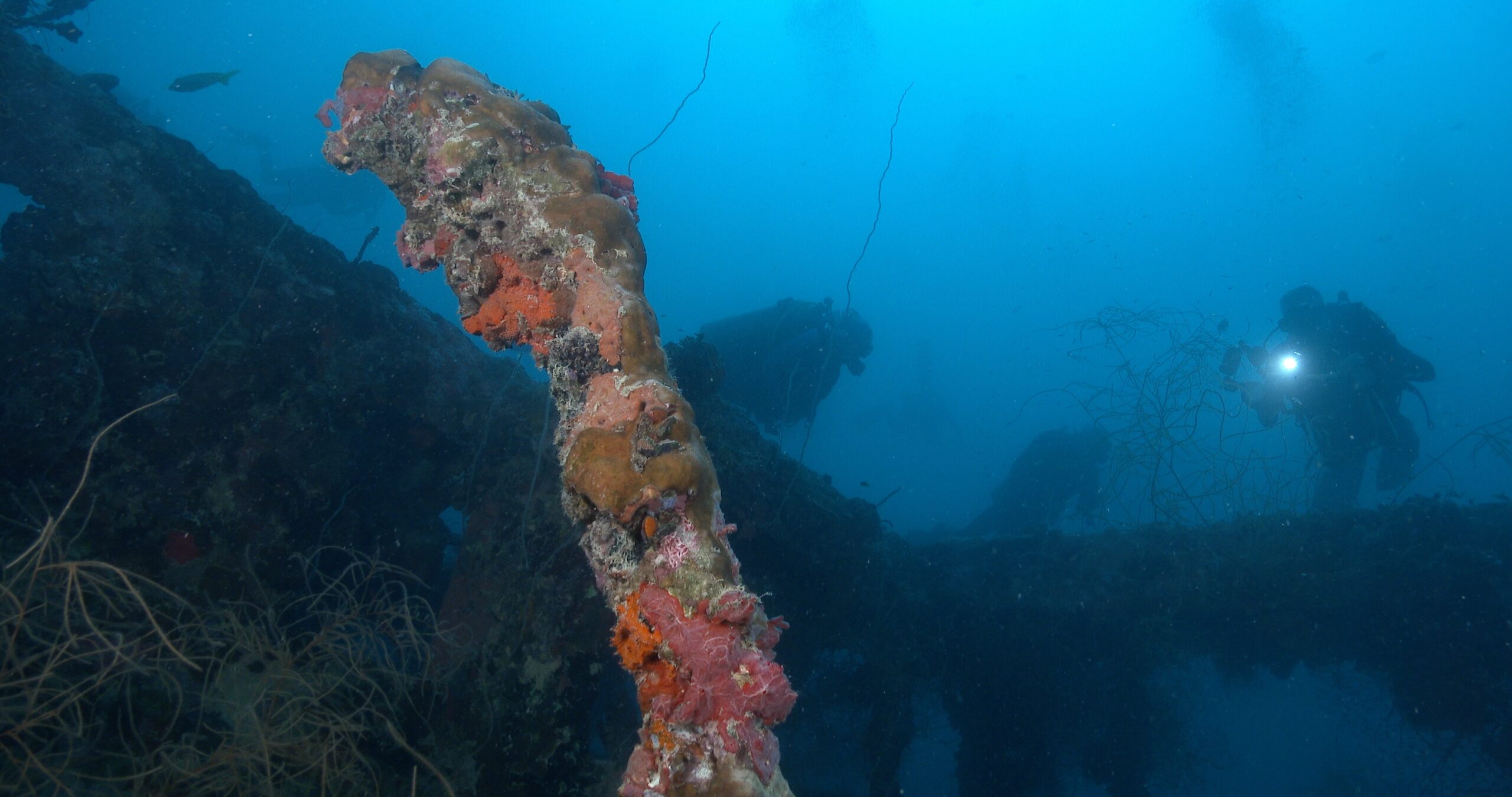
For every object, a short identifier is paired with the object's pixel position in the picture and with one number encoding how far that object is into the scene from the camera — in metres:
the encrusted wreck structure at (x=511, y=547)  2.47
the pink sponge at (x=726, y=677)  1.84
